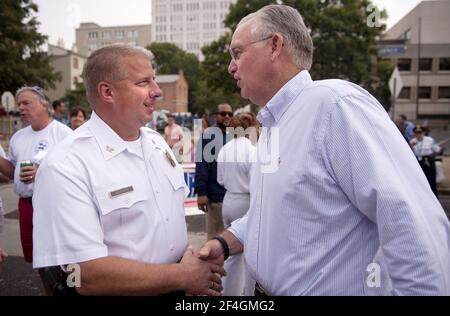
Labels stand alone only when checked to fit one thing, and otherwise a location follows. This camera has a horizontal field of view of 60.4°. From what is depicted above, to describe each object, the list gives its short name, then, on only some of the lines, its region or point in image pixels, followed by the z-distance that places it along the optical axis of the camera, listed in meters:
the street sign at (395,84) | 6.99
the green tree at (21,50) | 25.05
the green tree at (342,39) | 21.48
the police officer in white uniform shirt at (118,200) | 1.47
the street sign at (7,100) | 16.53
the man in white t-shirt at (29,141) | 3.61
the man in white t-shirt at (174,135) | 9.97
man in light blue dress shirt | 1.28
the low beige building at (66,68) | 57.87
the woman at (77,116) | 6.80
